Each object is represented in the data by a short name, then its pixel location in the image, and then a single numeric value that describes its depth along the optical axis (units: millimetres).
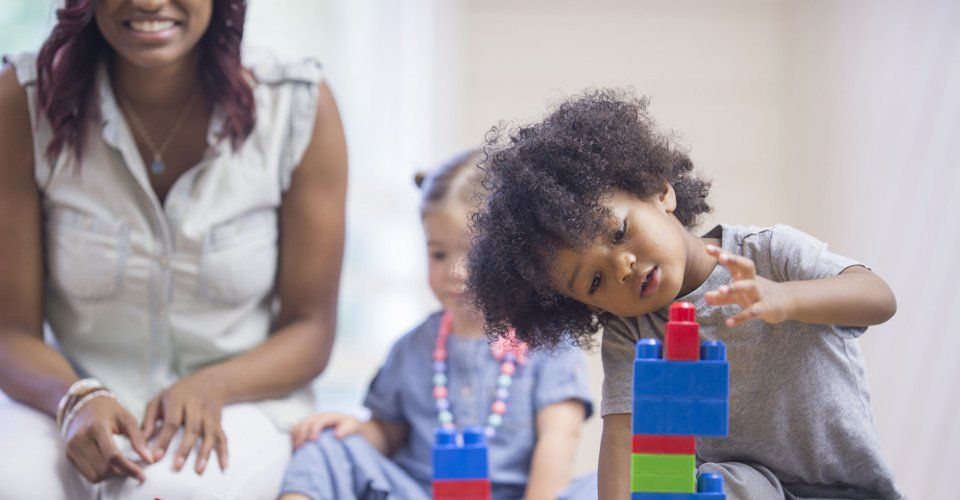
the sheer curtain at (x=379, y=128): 4268
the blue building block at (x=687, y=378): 1894
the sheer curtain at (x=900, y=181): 3211
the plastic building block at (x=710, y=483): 1927
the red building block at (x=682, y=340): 1899
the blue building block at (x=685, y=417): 1894
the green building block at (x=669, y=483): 1901
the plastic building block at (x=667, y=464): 1901
